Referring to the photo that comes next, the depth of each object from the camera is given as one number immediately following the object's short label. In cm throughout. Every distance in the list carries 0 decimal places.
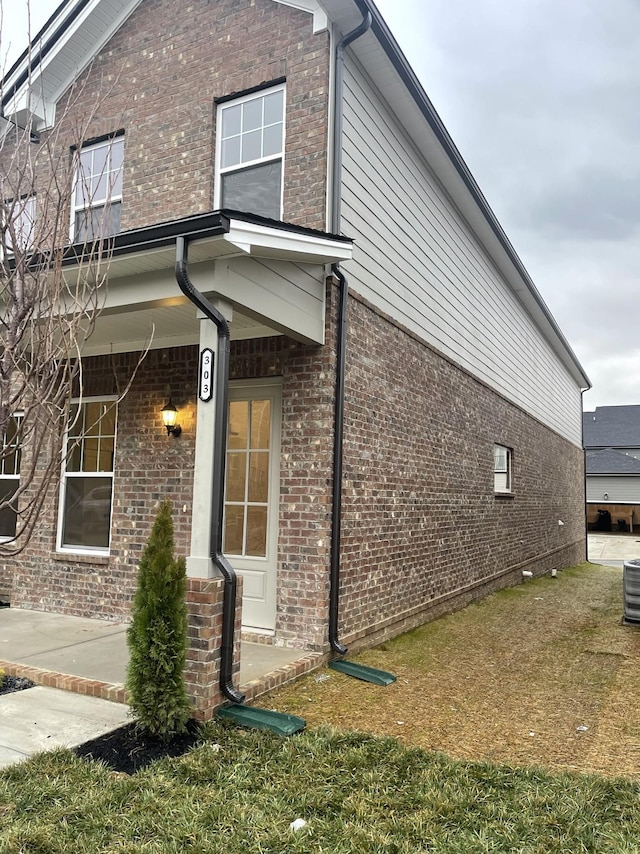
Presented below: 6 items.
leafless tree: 313
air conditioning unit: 800
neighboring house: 3700
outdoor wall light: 664
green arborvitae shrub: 393
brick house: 518
